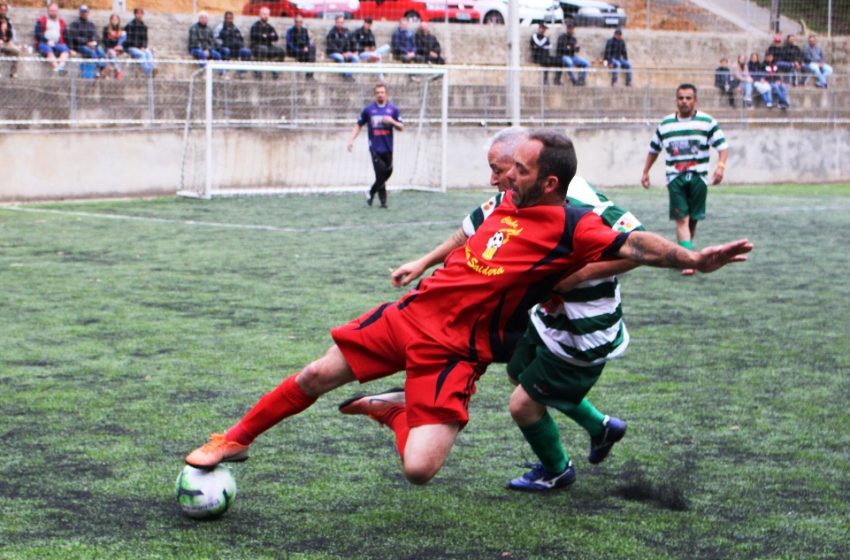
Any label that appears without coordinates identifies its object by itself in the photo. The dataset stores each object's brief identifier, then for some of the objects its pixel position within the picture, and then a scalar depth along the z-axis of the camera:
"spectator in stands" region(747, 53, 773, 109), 26.78
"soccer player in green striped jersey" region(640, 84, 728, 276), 11.73
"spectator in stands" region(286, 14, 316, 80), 22.84
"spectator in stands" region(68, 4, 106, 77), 20.27
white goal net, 20.53
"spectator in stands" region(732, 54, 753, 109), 26.56
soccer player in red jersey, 4.00
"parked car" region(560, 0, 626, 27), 30.64
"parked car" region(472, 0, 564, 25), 29.44
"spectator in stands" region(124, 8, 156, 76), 20.72
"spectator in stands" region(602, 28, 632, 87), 27.23
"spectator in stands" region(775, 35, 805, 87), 28.36
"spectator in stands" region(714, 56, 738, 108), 26.53
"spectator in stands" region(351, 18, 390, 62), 24.20
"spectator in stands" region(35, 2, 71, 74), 19.73
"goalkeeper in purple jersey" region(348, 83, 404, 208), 18.00
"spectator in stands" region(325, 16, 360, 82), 23.83
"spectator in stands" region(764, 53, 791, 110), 26.97
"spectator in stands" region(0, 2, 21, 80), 18.73
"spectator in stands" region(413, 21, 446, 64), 24.88
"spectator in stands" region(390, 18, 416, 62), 24.58
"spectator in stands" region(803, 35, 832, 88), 28.33
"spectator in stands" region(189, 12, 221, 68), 21.67
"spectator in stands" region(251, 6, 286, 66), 22.56
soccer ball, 4.08
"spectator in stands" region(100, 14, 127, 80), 20.47
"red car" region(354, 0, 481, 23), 27.20
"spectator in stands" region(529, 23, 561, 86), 26.36
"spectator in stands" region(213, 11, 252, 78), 22.11
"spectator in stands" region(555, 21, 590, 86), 26.16
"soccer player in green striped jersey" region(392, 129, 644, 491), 4.36
